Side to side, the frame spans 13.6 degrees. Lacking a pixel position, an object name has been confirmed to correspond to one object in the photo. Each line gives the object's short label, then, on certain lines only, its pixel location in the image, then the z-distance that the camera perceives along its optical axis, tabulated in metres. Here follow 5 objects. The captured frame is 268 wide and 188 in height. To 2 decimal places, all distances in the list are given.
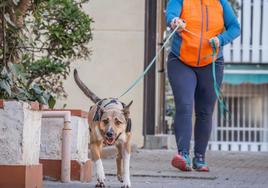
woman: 12.55
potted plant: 8.58
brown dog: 9.54
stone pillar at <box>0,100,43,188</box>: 8.57
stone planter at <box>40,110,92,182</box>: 10.63
